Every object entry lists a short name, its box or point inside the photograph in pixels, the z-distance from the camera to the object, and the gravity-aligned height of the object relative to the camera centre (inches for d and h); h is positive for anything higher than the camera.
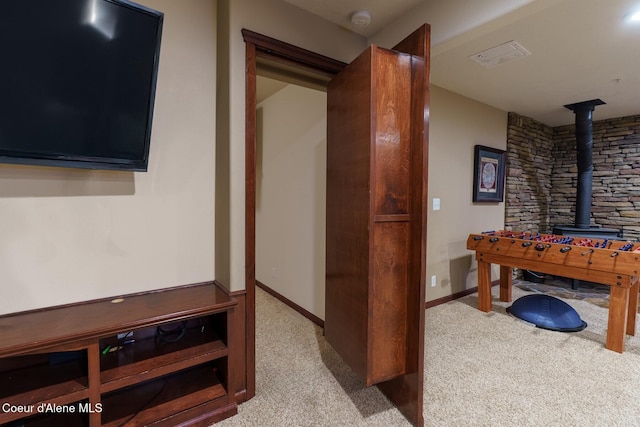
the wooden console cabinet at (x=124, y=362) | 46.6 -30.8
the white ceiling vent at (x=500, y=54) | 90.4 +51.8
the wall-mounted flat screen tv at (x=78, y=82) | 45.8 +22.1
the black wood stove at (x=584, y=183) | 143.1 +14.2
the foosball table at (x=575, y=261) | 90.9 -18.5
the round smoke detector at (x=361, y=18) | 76.5 +52.2
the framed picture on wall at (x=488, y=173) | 140.1 +18.1
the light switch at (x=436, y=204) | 125.3 +2.0
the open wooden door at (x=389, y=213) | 59.5 -1.0
